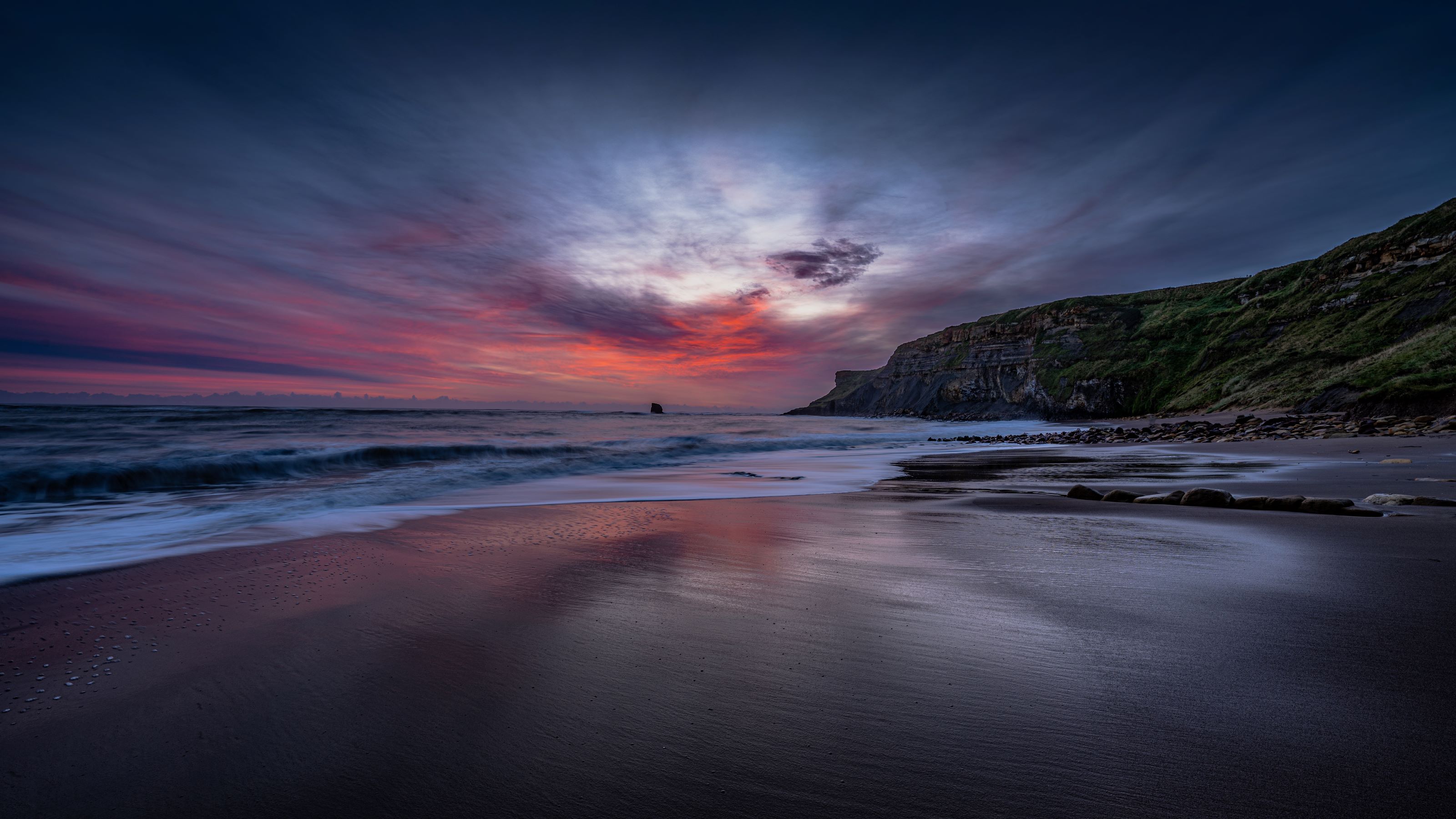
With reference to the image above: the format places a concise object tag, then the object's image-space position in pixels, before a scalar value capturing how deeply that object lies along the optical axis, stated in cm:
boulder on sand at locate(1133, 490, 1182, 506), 546
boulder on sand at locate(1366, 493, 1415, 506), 470
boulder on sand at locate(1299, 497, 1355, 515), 454
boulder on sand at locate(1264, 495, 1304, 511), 481
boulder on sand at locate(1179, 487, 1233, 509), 520
